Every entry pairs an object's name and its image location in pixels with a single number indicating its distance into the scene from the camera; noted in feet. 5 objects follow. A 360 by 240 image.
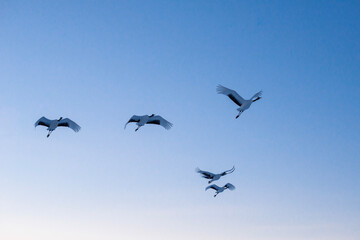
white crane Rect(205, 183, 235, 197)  234.79
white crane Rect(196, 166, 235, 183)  206.80
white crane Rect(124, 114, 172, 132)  180.86
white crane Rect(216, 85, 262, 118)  158.55
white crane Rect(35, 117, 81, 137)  178.70
